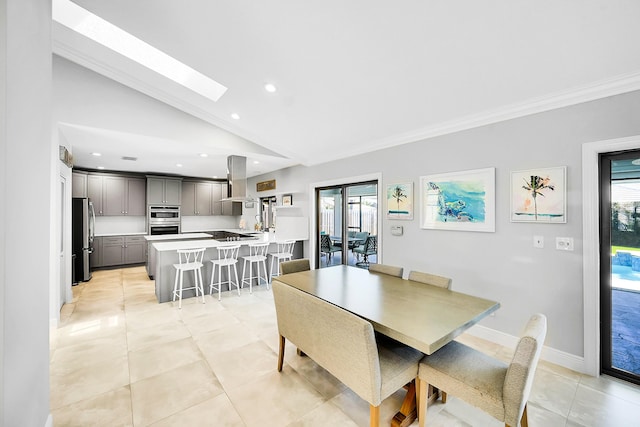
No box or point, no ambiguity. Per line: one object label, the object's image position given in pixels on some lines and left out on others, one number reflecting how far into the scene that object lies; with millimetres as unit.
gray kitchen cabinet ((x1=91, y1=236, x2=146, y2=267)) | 6051
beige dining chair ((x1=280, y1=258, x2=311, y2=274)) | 3109
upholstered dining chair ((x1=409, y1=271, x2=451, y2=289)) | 2314
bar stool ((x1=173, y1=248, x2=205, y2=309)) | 3952
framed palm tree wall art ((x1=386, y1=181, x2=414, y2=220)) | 3553
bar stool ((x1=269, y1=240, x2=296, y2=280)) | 5062
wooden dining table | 1479
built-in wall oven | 6848
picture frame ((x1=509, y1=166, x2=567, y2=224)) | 2389
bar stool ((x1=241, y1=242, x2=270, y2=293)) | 4747
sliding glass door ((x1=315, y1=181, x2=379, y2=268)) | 4473
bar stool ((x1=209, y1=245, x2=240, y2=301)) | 4363
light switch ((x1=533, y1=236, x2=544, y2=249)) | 2512
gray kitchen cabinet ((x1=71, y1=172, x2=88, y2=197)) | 5527
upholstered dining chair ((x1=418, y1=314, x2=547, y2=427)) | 1304
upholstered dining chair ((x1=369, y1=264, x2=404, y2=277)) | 2742
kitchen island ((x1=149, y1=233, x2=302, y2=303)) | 4105
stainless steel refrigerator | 4773
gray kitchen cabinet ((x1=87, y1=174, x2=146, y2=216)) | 6297
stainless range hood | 5023
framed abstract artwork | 2842
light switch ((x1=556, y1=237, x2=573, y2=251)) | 2355
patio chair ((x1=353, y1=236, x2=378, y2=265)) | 4491
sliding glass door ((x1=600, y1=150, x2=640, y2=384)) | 2188
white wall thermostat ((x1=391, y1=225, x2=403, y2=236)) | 3678
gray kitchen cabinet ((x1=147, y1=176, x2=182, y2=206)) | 6840
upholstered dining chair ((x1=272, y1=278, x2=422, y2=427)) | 1459
